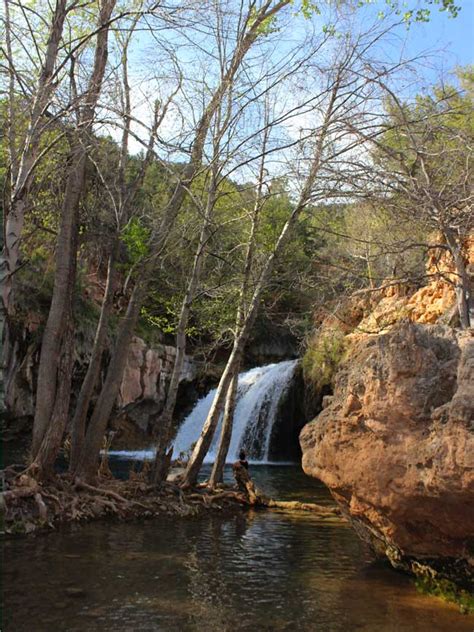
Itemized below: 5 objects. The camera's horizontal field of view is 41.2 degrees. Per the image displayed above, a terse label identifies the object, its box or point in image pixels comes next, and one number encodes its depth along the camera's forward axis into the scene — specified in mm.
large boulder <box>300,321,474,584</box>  5352
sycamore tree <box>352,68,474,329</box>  7531
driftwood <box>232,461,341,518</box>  11711
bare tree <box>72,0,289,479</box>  9570
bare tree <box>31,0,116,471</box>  9977
